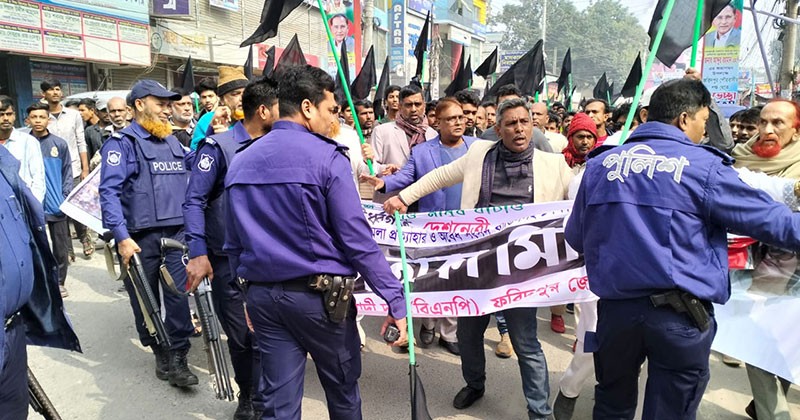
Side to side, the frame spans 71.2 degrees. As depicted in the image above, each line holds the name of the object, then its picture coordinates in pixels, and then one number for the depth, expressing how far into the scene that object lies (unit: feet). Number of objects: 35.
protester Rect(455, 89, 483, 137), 19.62
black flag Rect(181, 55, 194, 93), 30.40
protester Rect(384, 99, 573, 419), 10.99
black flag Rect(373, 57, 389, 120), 32.09
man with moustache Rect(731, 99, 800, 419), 10.57
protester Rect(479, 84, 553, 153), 15.81
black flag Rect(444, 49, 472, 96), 30.09
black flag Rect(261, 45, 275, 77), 19.89
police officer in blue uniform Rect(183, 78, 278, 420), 11.21
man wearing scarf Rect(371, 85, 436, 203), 17.87
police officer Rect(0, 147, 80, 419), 7.61
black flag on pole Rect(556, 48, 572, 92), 43.75
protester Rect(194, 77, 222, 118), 20.01
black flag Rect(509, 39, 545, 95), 30.78
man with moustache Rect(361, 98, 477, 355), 14.68
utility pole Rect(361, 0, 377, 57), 64.50
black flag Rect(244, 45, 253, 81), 25.86
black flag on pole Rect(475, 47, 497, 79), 34.58
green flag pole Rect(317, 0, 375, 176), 11.72
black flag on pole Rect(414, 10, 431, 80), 33.10
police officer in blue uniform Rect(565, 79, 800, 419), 7.28
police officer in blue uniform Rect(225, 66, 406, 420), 7.97
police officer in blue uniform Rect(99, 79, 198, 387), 13.43
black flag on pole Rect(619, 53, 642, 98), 34.92
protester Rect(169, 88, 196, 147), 19.90
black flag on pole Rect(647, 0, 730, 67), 13.56
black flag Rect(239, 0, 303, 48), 12.73
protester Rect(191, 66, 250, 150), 13.79
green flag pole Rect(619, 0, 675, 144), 10.01
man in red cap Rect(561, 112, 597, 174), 14.69
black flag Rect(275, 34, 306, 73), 22.22
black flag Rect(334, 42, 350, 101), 28.26
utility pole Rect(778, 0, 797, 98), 44.27
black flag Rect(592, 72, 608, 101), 54.29
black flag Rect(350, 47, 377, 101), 30.83
